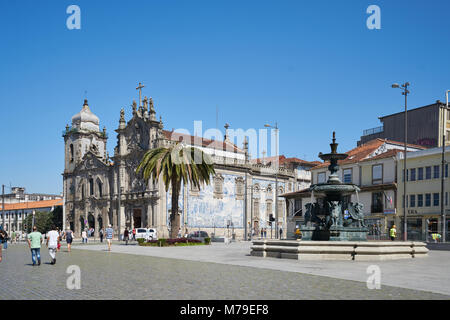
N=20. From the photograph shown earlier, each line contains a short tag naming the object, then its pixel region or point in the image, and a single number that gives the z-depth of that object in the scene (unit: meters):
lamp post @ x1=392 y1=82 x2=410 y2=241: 32.59
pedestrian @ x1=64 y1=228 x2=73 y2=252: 29.22
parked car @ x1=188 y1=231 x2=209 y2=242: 50.22
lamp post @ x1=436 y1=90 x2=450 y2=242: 53.03
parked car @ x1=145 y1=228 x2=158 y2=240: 51.75
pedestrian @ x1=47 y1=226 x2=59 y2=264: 18.53
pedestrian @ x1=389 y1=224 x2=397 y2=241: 30.34
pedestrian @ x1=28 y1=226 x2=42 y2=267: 17.40
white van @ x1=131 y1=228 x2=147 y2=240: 51.51
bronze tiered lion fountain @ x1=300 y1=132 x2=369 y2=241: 22.45
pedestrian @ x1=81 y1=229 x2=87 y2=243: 46.31
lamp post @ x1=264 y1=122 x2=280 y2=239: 45.65
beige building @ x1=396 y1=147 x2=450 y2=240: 39.34
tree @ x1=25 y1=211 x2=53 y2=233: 92.28
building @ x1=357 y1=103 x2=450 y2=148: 53.66
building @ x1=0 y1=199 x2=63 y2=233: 108.19
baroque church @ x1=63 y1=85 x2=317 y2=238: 61.78
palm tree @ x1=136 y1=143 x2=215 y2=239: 36.75
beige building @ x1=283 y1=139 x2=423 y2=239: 43.09
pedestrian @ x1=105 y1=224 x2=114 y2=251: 29.94
